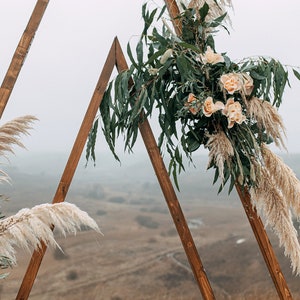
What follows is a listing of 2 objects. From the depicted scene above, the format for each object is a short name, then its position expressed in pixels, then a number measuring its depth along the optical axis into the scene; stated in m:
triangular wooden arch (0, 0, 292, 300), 1.77
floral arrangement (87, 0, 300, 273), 1.71
